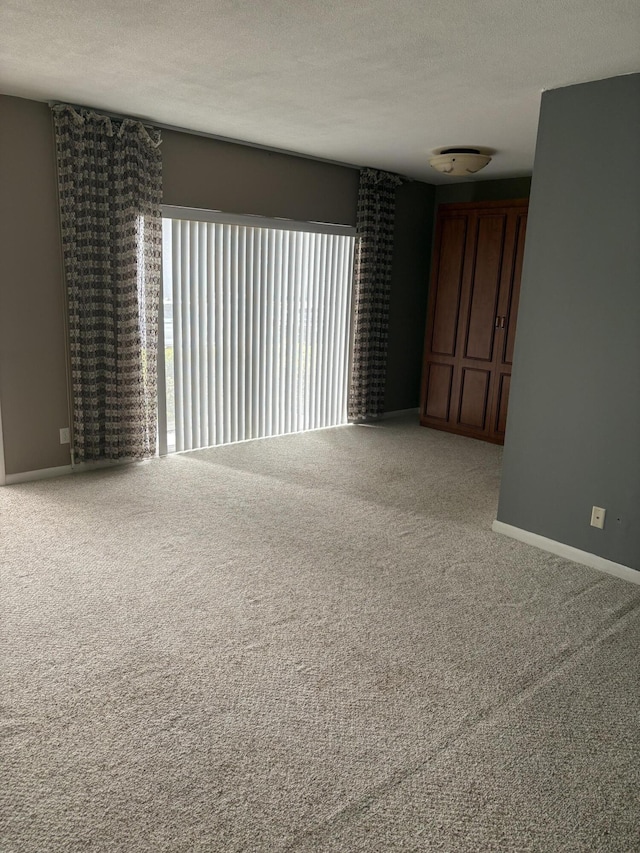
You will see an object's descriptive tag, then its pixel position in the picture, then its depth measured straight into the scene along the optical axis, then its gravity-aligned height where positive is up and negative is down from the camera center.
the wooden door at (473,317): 5.89 -0.15
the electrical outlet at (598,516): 3.51 -1.12
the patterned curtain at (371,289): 6.16 +0.07
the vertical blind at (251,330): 5.08 -0.32
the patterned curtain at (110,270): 4.33 +0.11
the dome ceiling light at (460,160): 5.03 +1.08
